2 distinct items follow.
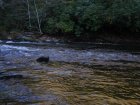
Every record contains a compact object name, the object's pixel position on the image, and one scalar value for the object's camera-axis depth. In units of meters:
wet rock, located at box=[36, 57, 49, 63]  7.37
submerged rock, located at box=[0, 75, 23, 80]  5.41
